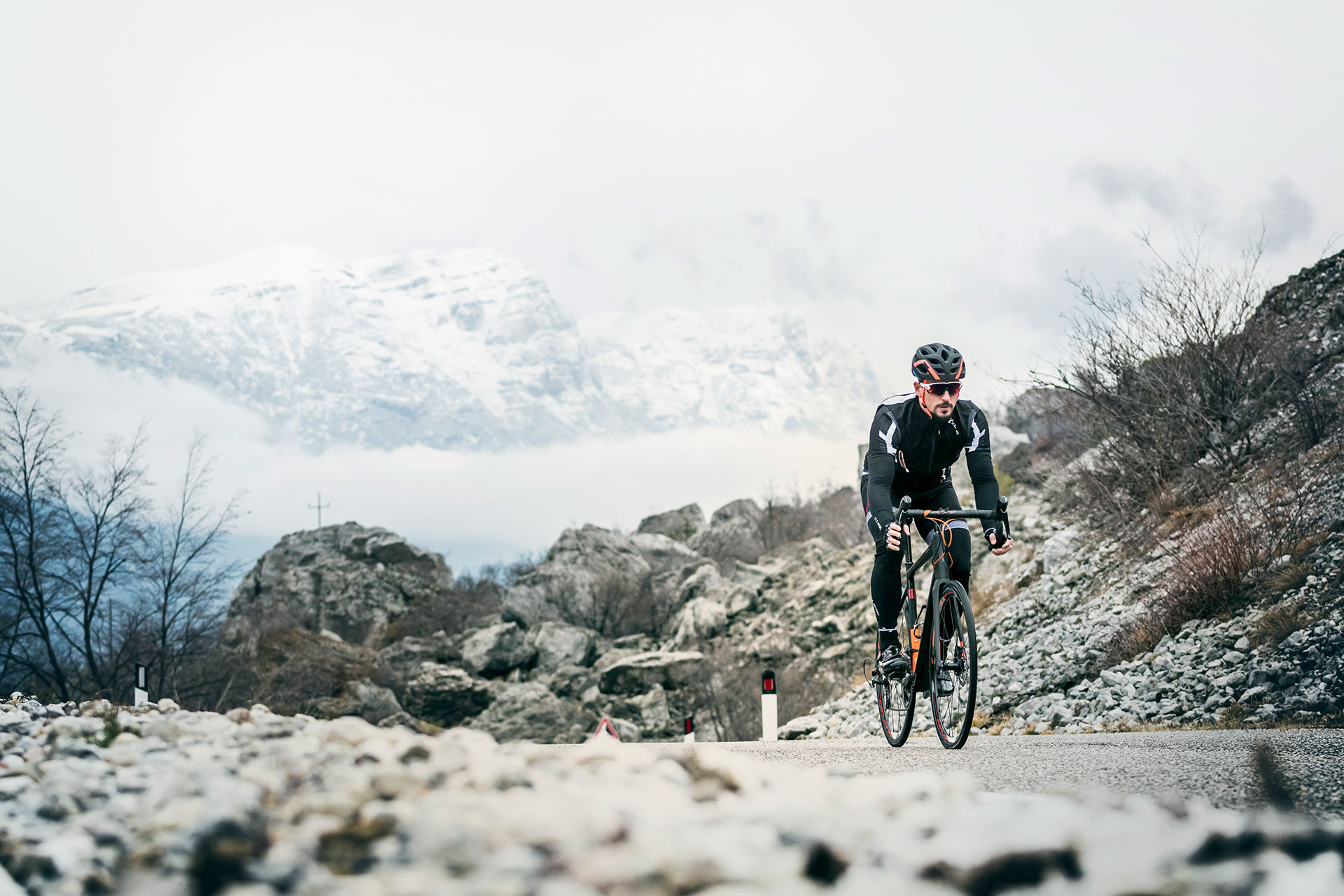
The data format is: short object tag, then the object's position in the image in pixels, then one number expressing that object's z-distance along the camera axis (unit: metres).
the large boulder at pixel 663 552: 57.09
